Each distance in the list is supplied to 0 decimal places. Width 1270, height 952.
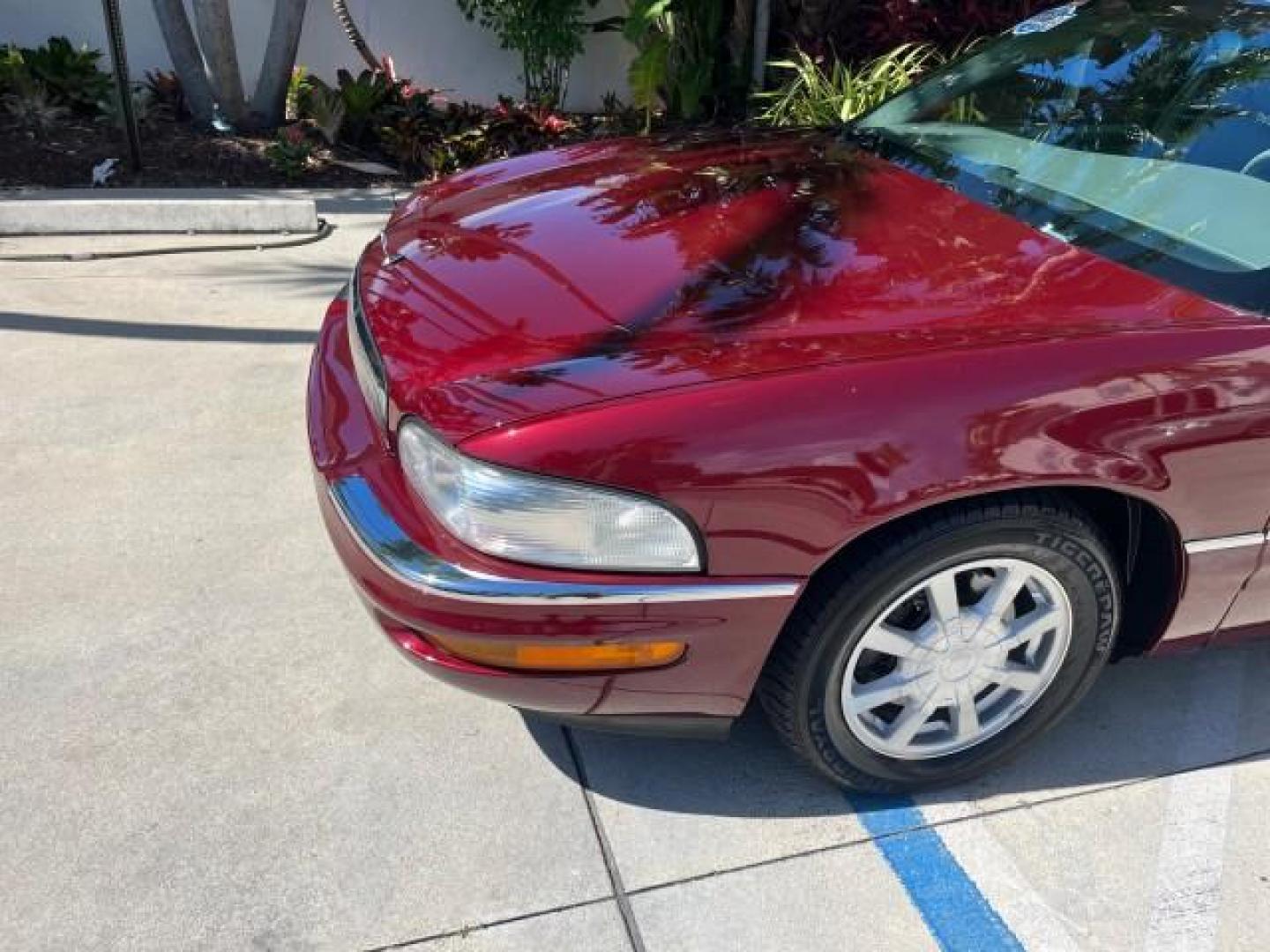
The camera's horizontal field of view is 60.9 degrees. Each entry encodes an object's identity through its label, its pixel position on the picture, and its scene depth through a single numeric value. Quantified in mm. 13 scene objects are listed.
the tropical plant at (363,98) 7090
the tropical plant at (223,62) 6715
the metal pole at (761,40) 7359
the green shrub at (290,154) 6664
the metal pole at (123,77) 5738
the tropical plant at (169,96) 7355
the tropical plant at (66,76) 7020
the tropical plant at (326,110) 6934
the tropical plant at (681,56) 7383
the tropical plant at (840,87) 6680
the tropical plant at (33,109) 6660
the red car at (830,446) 1950
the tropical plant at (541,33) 7348
